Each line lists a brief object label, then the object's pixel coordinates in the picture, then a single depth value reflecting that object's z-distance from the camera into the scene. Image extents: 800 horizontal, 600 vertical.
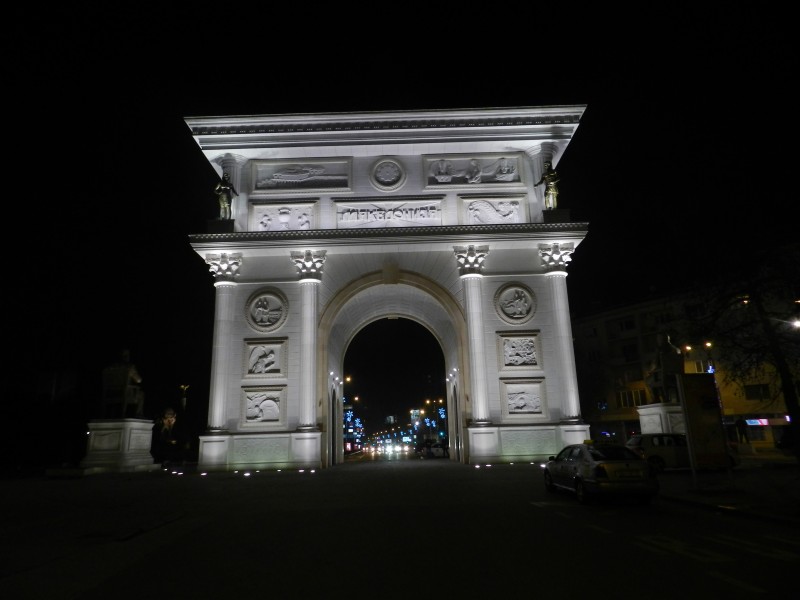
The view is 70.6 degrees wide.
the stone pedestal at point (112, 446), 24.22
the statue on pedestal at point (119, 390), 25.14
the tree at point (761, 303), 16.17
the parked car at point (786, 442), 23.63
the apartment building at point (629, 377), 42.50
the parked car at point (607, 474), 11.45
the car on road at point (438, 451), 43.78
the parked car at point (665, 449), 20.16
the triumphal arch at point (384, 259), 24.80
